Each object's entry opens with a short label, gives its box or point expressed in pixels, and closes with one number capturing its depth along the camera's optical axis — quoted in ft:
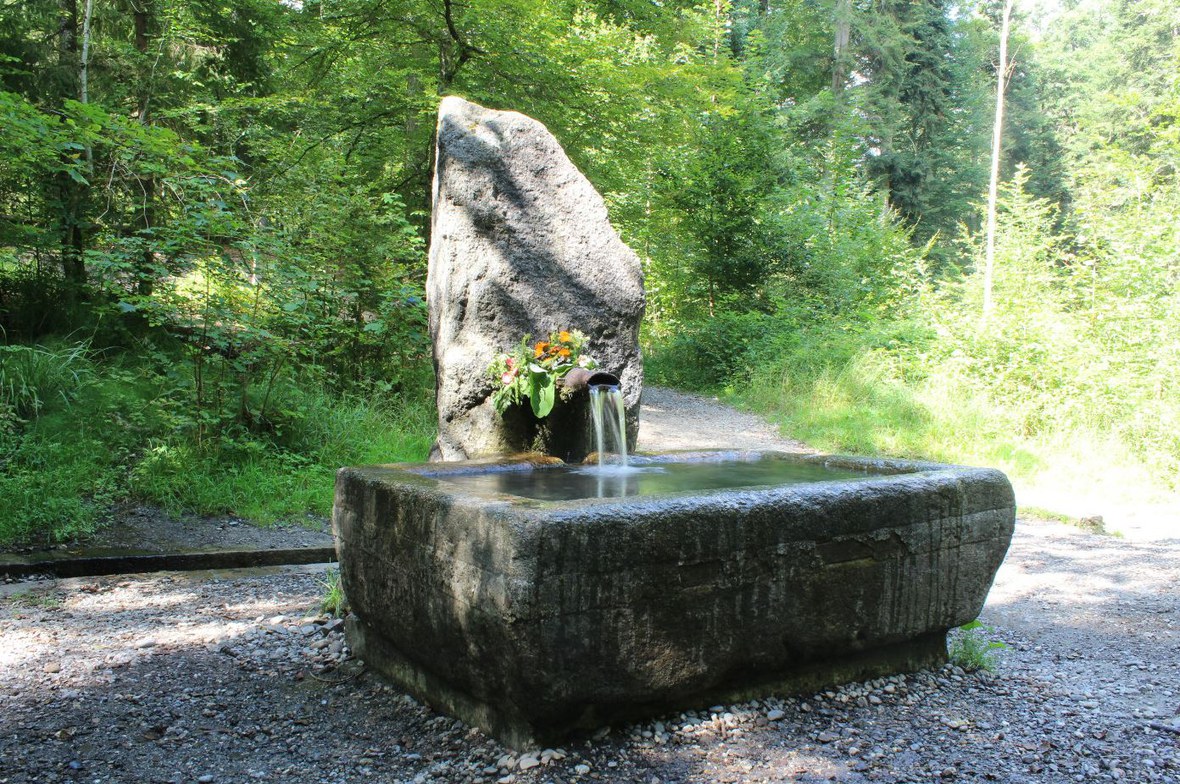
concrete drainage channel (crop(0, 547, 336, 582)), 15.22
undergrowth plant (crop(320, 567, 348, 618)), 13.05
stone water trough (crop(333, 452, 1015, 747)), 8.00
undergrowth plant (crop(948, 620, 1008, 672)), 11.53
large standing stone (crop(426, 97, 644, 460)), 14.02
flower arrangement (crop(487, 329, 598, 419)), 12.82
